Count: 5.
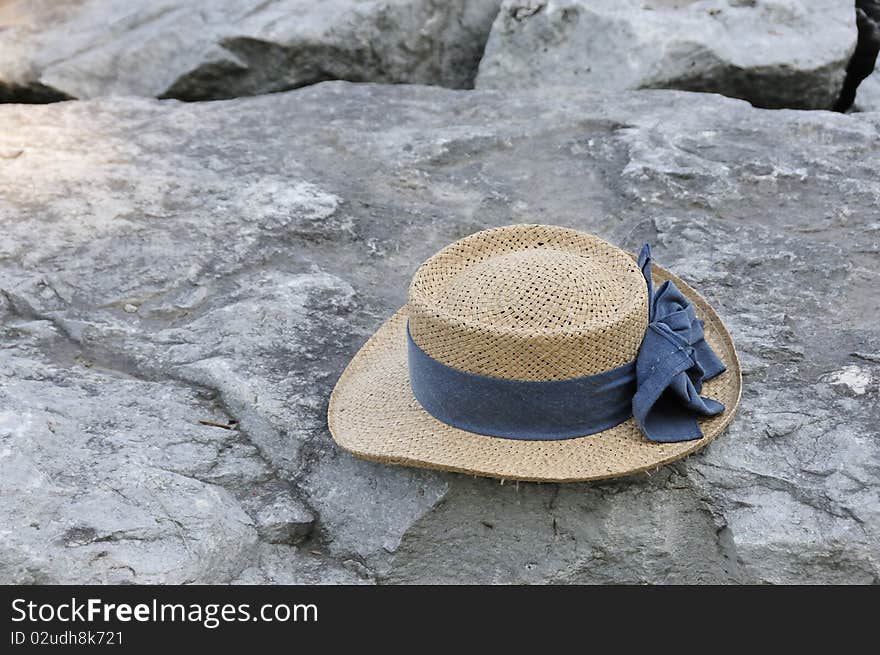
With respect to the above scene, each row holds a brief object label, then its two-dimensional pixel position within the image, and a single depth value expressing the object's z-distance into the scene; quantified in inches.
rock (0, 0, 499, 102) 157.4
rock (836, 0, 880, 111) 170.9
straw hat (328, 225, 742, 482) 72.3
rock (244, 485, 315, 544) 77.7
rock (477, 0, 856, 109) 150.9
